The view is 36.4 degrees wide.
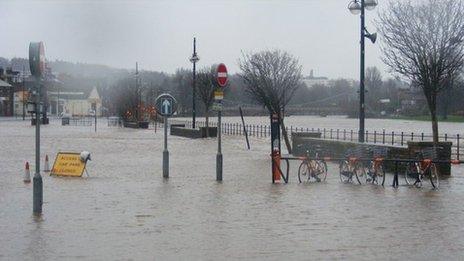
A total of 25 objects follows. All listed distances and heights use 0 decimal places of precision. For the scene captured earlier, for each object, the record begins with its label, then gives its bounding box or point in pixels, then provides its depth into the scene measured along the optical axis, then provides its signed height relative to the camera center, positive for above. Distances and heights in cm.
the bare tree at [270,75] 3739 +228
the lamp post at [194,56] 4743 +378
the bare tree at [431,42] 2547 +269
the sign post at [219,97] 1891 +41
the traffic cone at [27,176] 1844 -174
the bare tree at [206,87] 6363 +228
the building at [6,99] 13462 +198
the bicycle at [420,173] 1758 -147
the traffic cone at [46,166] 2206 -177
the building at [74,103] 16375 +186
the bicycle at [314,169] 1900 -153
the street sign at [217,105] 1953 +20
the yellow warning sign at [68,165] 2042 -162
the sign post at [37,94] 1234 +29
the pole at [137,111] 7972 +1
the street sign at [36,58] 1231 +91
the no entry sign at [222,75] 1909 +101
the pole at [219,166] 1880 -144
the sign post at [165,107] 1984 +12
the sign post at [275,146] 1823 -93
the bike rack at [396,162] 1745 -122
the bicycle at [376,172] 1825 -152
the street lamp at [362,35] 2358 +265
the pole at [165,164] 1961 -148
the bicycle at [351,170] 1858 -150
